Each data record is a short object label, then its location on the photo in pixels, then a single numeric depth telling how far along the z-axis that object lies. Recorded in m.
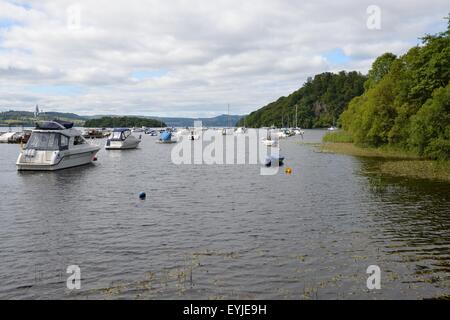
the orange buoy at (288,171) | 47.65
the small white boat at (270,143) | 105.89
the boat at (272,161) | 55.81
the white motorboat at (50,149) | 49.00
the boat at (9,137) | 121.50
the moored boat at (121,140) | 90.31
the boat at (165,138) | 130.62
